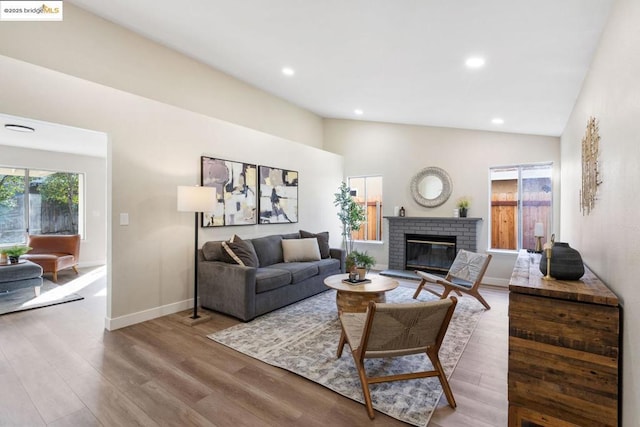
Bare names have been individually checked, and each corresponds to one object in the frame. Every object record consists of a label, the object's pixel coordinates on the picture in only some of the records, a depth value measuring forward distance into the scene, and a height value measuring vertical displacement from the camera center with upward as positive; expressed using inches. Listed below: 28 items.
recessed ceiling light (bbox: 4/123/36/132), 147.0 +43.3
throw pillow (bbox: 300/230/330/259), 208.7 -20.2
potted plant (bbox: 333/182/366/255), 250.4 +0.2
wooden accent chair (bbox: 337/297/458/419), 75.2 -32.1
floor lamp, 135.3 +4.4
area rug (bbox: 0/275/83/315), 154.2 -48.4
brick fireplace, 217.3 -13.6
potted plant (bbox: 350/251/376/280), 145.3 -24.9
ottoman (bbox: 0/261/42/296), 165.2 -36.2
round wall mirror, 229.3 +20.1
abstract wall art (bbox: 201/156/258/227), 165.8 +13.3
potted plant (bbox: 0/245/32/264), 176.4 -24.3
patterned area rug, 82.4 -50.1
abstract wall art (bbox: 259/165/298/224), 200.7 +11.9
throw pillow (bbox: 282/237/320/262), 190.2 -24.3
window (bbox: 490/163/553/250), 200.4 +6.1
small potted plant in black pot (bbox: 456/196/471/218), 218.8 +4.8
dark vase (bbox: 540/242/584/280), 74.0 -12.8
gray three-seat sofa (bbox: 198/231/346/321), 137.5 -33.3
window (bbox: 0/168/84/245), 232.7 +6.8
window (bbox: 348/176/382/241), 264.8 +9.4
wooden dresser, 59.5 -29.3
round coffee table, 127.7 -35.1
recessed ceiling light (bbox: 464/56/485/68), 112.6 +57.6
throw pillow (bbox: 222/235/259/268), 149.6 -20.1
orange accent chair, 209.6 -30.4
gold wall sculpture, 84.4 +14.3
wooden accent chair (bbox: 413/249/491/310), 158.4 -33.7
